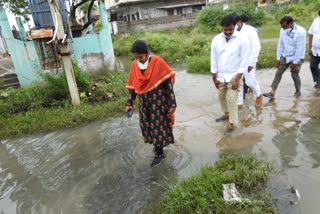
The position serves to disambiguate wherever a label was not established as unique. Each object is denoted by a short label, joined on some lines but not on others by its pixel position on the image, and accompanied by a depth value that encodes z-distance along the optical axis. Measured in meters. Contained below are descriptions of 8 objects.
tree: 8.26
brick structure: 23.33
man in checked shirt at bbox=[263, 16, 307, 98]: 4.57
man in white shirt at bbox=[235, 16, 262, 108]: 4.49
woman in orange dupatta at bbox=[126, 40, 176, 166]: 2.92
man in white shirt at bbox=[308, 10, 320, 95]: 4.85
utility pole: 4.72
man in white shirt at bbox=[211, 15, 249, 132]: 3.55
